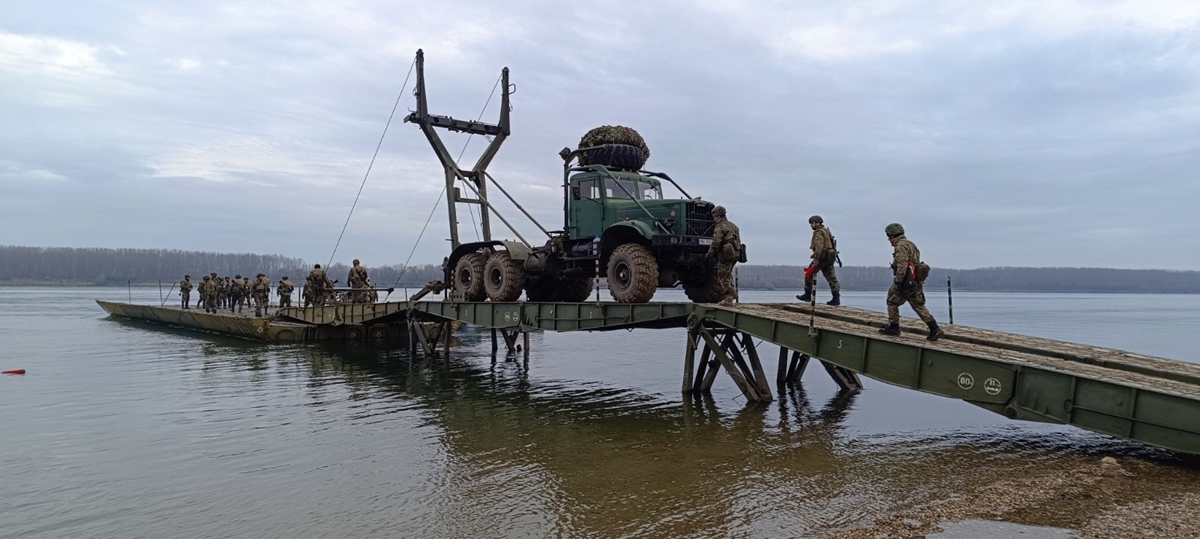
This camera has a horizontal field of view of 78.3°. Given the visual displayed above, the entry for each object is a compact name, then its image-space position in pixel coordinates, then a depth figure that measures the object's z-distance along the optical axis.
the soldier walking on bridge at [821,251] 11.05
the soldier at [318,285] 23.94
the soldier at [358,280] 23.94
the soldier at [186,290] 34.03
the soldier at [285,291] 26.02
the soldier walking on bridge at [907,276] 9.20
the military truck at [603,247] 12.84
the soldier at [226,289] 32.83
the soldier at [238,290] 32.09
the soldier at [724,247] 11.76
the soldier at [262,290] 29.16
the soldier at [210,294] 32.22
